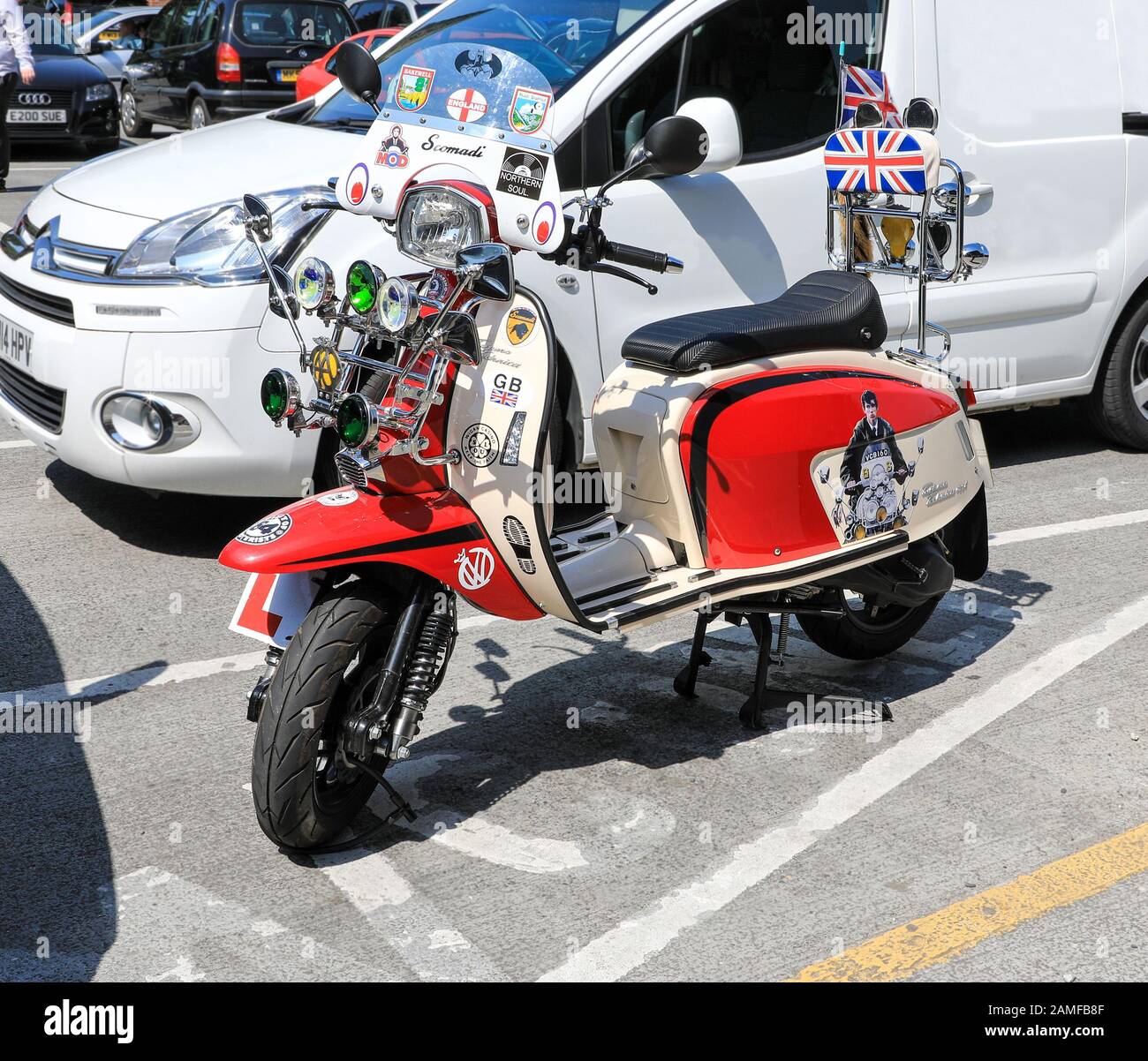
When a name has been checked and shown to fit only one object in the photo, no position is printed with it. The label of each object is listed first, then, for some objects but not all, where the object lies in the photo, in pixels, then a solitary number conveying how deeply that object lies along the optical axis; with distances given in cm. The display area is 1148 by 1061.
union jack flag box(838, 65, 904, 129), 524
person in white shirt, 1178
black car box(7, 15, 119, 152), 1455
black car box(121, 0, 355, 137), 1520
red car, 730
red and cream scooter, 330
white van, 509
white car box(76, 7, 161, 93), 1856
